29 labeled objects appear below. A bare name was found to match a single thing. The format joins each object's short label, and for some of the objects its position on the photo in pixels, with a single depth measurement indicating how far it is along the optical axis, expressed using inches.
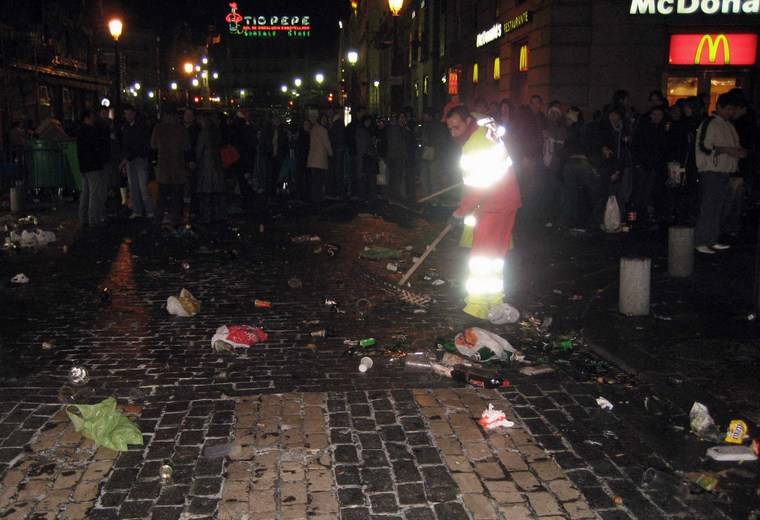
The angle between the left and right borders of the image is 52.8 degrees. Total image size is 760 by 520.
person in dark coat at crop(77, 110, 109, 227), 501.7
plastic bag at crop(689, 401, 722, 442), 183.8
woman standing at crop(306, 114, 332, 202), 677.3
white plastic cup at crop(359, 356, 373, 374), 232.7
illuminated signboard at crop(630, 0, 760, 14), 699.4
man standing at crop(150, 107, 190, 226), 517.7
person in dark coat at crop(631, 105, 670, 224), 496.7
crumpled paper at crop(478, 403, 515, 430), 190.4
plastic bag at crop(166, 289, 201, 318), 299.3
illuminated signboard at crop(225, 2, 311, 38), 4055.1
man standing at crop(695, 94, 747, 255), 378.6
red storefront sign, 717.9
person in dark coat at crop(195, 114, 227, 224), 523.8
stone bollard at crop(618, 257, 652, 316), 280.4
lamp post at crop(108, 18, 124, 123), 709.5
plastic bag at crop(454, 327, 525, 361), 239.3
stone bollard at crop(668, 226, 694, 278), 341.1
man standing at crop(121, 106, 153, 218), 532.4
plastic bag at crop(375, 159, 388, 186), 766.1
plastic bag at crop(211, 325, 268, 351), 254.7
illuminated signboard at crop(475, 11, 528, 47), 775.2
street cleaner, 282.0
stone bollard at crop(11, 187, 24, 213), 599.5
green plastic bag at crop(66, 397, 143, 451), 177.5
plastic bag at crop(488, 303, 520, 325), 281.9
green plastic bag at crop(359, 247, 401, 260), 413.5
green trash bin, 667.4
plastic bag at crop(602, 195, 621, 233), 480.7
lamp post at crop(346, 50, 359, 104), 2246.6
